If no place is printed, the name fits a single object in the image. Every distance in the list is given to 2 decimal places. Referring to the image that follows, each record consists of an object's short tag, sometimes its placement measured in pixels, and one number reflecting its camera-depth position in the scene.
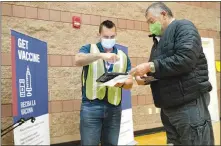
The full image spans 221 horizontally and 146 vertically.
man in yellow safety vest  2.15
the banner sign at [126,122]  3.36
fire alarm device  3.55
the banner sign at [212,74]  5.25
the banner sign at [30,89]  2.12
